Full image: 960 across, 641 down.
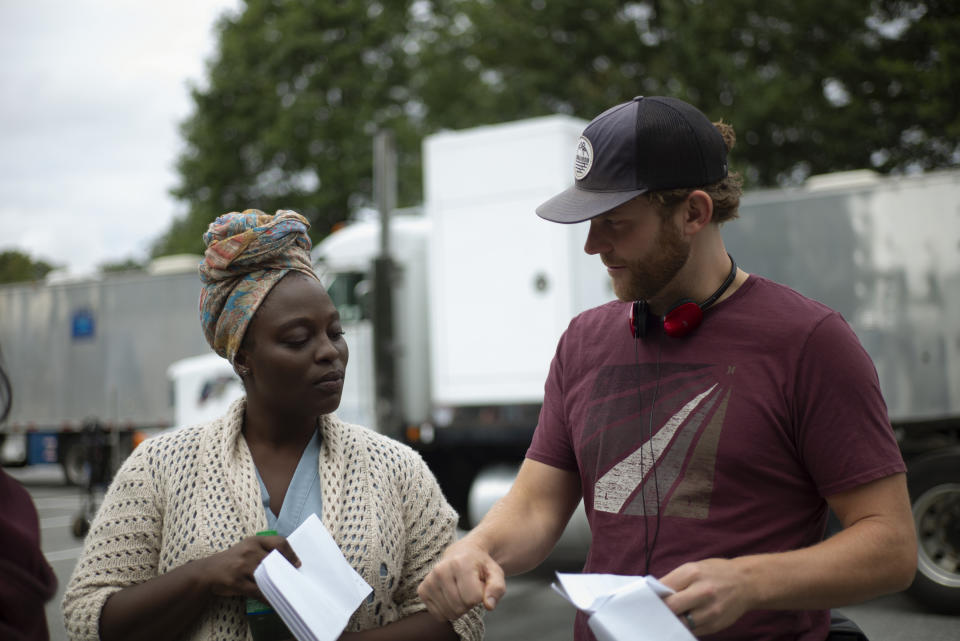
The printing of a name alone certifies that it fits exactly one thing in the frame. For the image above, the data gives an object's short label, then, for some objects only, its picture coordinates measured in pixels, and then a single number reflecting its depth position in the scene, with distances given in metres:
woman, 2.05
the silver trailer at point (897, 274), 7.20
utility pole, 8.54
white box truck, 7.21
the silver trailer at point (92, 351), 16.50
